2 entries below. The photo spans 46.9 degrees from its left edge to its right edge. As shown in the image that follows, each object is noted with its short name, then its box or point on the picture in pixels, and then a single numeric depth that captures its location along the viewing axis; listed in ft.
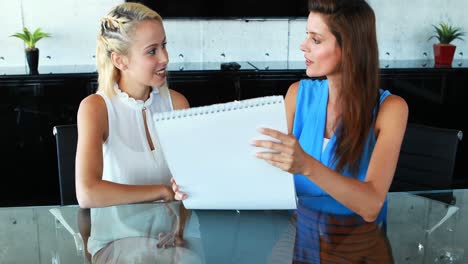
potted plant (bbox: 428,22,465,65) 13.00
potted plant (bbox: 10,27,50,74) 11.43
